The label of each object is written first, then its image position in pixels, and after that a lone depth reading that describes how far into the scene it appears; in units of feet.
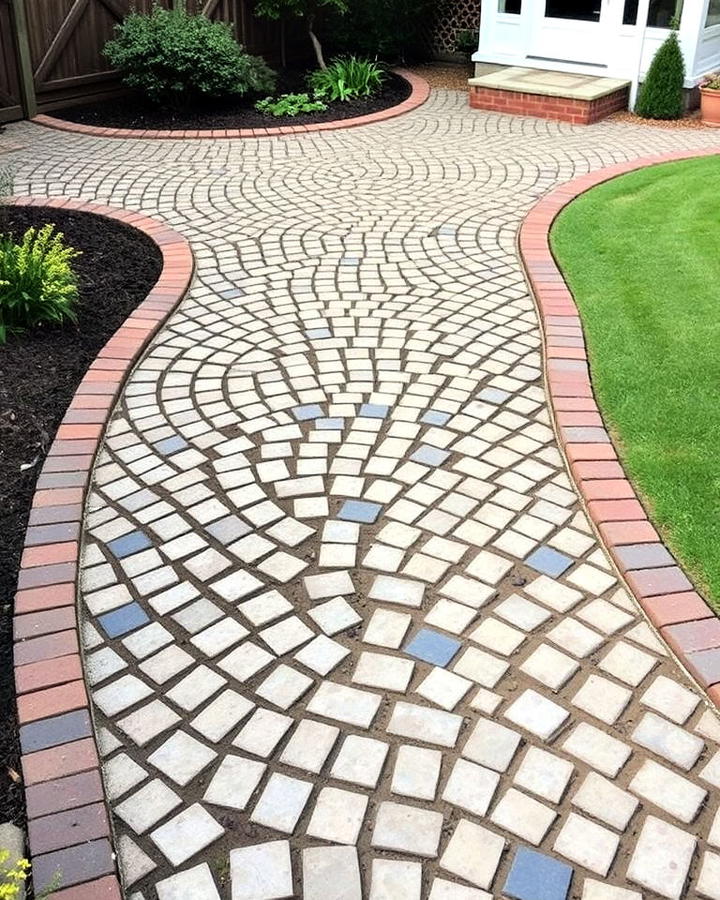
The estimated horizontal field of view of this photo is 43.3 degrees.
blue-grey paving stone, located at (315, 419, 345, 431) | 13.42
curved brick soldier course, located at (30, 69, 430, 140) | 30.63
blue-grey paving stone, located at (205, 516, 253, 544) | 11.01
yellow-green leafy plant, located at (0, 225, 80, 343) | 15.53
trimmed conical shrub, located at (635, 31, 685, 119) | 32.81
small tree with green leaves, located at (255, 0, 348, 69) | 36.06
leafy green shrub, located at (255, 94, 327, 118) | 33.68
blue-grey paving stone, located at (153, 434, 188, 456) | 12.91
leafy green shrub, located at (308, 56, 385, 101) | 35.91
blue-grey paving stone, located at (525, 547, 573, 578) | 10.44
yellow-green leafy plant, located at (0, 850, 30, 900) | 6.10
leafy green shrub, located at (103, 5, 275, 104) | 31.83
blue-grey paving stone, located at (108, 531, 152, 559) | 10.82
